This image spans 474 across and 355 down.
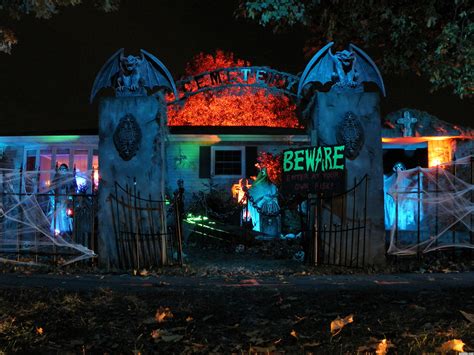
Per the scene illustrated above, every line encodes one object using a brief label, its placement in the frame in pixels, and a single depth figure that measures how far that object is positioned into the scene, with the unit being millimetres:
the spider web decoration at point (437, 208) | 10242
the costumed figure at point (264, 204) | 15648
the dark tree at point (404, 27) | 7086
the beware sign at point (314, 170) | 9461
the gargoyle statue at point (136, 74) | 10180
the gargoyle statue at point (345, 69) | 10039
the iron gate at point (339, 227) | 9727
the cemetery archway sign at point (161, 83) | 9930
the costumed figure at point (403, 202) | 10508
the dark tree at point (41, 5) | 6512
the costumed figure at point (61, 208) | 10164
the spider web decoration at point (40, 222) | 9914
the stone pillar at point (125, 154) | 9844
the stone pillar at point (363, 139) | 9758
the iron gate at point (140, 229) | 9742
